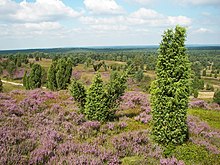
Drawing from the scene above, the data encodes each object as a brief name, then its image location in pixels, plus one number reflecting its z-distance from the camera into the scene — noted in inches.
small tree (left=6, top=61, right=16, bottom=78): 4062.5
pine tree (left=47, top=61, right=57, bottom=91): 1756.9
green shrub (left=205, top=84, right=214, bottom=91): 4677.7
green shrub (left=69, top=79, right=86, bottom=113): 583.0
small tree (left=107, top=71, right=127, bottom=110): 561.0
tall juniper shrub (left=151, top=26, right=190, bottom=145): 410.6
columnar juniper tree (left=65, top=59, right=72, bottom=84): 1658.7
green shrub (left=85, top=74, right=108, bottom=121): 531.5
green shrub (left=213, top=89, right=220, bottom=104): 2415.1
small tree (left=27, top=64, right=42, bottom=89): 2026.3
